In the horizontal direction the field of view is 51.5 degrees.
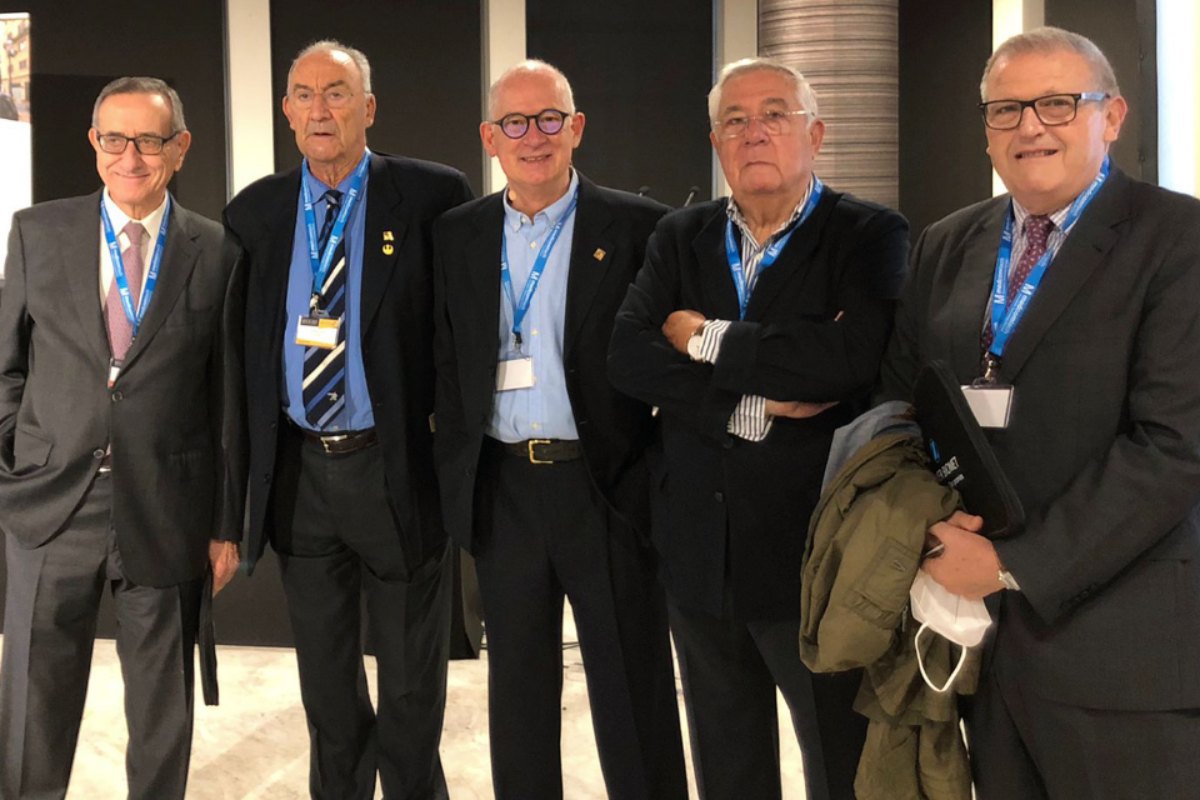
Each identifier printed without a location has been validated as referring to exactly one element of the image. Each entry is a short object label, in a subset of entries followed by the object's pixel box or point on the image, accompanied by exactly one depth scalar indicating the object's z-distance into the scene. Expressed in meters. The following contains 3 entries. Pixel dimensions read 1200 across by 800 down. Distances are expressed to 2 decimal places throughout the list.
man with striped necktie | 2.93
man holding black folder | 1.89
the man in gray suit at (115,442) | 2.91
